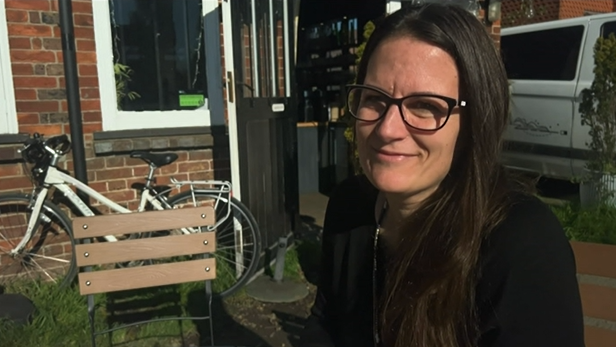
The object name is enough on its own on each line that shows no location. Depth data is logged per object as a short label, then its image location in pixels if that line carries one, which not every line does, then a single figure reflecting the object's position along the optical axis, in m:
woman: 0.97
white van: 5.69
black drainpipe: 3.49
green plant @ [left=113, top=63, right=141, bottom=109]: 3.92
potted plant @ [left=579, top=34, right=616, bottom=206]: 4.41
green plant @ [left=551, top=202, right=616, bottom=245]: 3.85
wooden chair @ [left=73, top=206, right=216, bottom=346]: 2.43
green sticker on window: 4.19
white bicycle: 3.38
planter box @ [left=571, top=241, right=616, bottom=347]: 1.54
